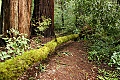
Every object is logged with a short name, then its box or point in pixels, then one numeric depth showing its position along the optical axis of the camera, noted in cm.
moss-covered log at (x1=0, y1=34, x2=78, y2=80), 219
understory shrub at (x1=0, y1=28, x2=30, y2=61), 269
